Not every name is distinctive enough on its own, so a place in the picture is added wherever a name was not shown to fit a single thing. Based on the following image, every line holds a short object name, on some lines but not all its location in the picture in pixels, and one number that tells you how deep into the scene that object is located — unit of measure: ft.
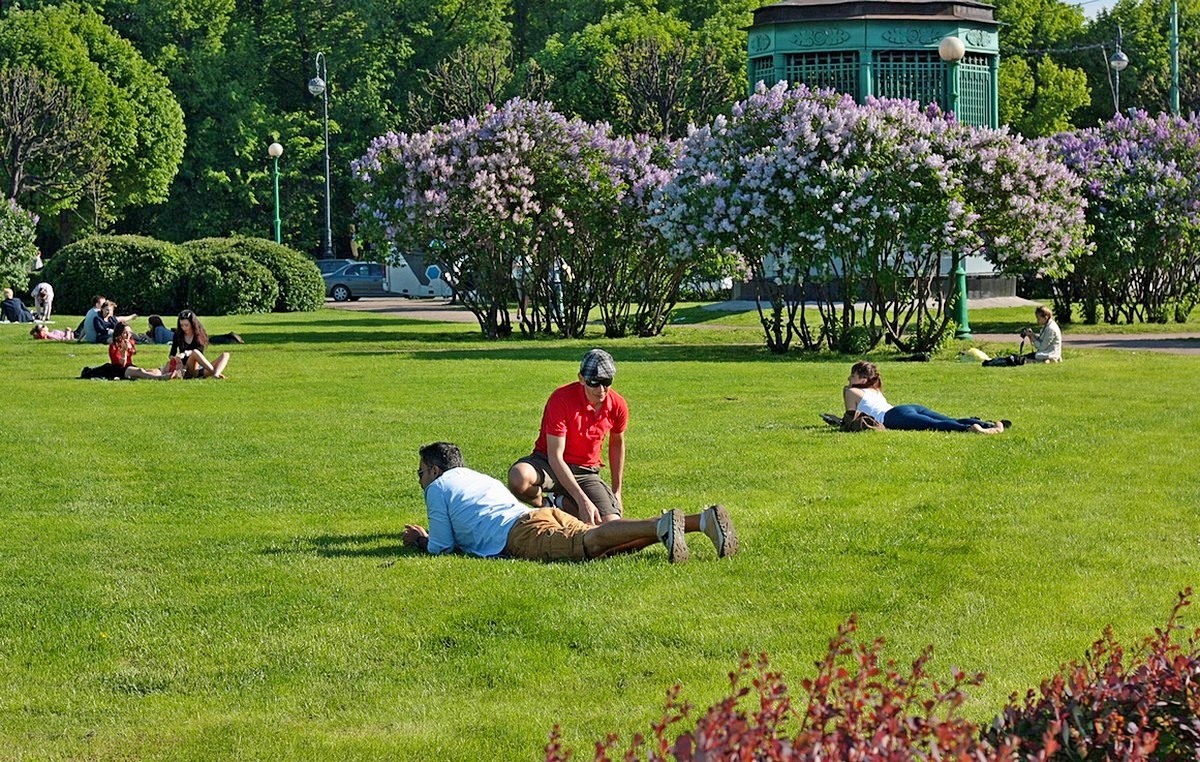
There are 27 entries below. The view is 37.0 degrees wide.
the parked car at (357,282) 205.16
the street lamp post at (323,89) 198.39
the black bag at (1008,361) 78.64
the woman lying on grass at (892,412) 50.47
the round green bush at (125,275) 153.17
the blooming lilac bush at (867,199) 83.92
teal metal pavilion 131.03
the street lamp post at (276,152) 197.36
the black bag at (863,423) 50.60
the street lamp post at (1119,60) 174.19
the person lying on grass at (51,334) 107.76
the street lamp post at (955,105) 91.86
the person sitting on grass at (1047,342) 78.74
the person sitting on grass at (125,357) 74.33
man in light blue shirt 30.22
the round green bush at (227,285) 150.51
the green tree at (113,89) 205.36
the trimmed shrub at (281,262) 155.22
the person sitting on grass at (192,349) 74.28
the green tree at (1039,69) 223.51
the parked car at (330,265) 210.18
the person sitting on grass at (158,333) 98.35
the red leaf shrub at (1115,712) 13.35
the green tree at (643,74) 202.28
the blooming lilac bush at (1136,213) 105.09
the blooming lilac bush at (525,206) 104.99
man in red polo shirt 33.45
